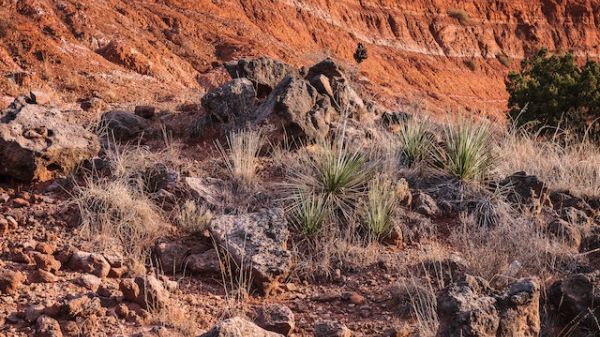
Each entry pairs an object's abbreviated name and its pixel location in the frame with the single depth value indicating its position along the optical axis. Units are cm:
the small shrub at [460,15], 3588
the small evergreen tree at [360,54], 2475
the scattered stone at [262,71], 793
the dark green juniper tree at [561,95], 1100
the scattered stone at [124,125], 697
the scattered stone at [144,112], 777
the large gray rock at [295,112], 659
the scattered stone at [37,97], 751
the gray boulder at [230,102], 716
